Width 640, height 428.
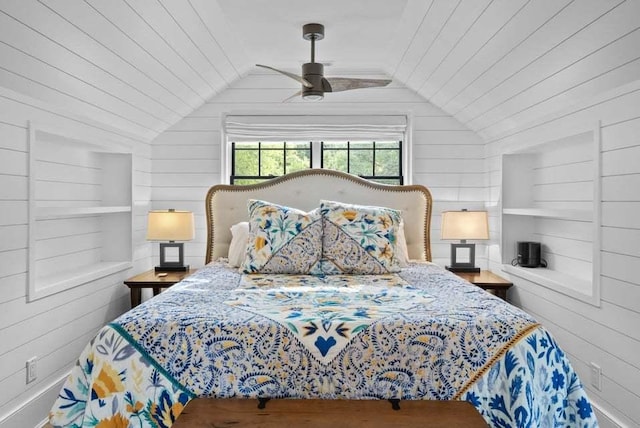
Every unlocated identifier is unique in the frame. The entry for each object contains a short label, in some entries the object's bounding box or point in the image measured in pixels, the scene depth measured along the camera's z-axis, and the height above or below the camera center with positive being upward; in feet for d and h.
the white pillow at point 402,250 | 11.49 -0.88
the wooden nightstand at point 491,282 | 11.51 -1.62
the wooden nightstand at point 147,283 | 11.60 -1.72
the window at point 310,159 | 14.44 +1.60
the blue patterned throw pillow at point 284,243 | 10.25 -0.66
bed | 5.71 -1.81
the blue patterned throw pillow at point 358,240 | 10.32 -0.58
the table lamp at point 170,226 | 12.32 -0.38
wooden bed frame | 13.03 +0.40
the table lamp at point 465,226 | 12.30 -0.30
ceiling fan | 10.20 +2.81
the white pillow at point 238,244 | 11.39 -0.77
